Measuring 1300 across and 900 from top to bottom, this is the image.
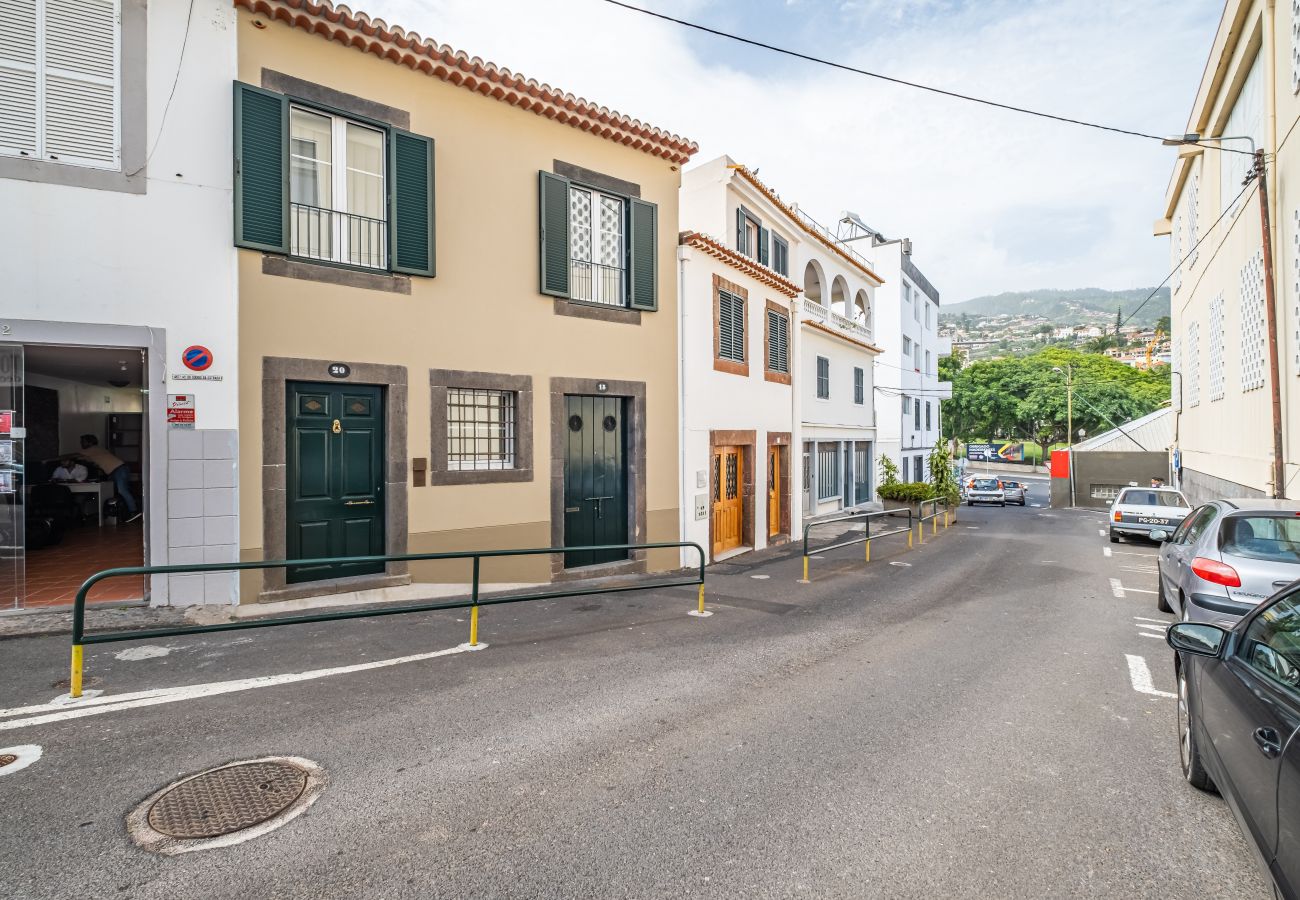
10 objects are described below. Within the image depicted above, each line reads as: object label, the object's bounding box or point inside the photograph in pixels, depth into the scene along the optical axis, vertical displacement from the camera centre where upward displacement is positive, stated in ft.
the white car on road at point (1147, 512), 54.08 -5.16
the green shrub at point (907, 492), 65.67 -4.04
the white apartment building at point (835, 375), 66.85 +8.93
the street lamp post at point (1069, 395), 156.97 +14.38
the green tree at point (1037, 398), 181.37 +15.44
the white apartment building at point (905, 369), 104.78 +14.50
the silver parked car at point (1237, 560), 18.44 -3.23
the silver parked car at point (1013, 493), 117.19 -7.50
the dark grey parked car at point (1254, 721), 7.23 -3.65
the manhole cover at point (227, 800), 10.44 -5.86
